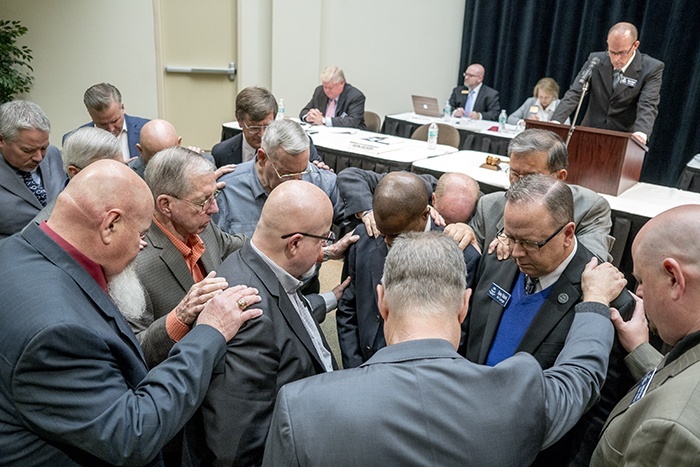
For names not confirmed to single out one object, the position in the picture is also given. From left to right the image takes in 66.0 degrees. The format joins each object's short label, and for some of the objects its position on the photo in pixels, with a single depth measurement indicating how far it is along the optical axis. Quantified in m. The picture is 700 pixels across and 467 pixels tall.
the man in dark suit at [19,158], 2.79
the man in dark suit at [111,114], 3.67
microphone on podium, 3.62
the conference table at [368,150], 4.63
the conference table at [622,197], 3.46
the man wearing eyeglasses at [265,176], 2.68
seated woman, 7.11
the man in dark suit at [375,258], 1.97
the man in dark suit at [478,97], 7.69
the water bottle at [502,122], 6.65
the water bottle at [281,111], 6.17
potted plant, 6.18
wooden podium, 3.59
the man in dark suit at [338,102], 6.58
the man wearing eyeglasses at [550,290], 1.71
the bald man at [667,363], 1.00
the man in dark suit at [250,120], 3.35
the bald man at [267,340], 1.41
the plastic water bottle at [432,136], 5.21
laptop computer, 7.30
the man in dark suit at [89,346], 1.16
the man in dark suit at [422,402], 1.04
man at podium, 4.70
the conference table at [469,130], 6.37
